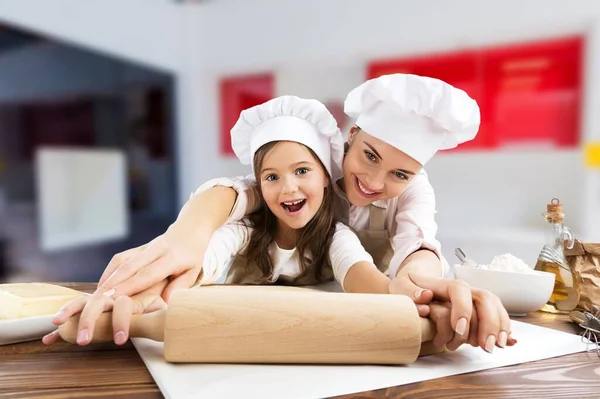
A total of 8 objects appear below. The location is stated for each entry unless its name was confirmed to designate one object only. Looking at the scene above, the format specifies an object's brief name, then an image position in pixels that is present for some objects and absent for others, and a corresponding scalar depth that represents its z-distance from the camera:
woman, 0.57
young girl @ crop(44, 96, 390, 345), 0.68
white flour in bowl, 0.63
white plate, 0.45
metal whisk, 0.49
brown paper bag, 0.64
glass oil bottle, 0.64
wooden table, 0.35
